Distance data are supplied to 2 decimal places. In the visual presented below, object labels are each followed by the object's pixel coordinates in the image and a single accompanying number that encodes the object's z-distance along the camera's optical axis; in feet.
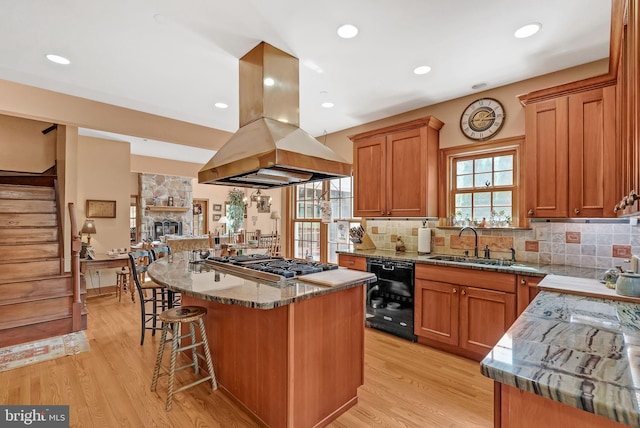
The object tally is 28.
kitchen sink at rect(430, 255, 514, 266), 9.48
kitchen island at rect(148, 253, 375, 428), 5.77
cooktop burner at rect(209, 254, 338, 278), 7.28
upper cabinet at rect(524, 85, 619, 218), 7.66
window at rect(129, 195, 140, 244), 31.35
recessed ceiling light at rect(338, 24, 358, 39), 7.34
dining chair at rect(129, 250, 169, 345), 9.55
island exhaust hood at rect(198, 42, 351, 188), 7.30
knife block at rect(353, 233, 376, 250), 13.50
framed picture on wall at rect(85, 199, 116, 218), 17.85
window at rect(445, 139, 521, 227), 10.49
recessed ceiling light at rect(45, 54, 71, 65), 8.75
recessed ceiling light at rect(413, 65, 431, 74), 9.25
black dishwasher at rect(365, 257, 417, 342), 10.59
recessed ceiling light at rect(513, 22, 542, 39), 7.19
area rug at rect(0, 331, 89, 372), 9.29
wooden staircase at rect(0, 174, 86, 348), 11.02
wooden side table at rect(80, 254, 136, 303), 14.69
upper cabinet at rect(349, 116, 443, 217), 11.30
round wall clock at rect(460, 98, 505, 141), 10.50
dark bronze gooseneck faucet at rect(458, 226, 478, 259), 10.67
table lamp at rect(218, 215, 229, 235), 35.65
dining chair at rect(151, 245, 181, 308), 10.89
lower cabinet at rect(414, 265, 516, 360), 8.56
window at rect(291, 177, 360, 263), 15.61
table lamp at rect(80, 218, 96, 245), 16.42
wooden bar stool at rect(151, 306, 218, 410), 7.01
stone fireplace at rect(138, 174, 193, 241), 31.34
